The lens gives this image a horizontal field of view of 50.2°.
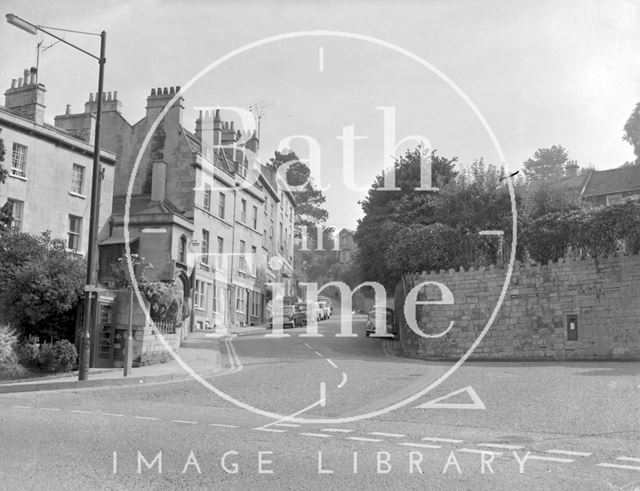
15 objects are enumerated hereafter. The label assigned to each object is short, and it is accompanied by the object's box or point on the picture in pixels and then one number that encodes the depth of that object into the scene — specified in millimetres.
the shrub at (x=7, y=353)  17078
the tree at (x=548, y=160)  77250
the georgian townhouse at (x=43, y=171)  28438
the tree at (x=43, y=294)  18250
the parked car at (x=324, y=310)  51450
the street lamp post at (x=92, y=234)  16406
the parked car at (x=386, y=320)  33500
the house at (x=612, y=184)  51000
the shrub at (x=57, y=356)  17750
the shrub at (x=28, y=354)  17625
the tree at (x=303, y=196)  67188
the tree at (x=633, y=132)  58375
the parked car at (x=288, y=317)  42719
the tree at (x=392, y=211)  35469
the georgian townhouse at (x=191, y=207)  35906
